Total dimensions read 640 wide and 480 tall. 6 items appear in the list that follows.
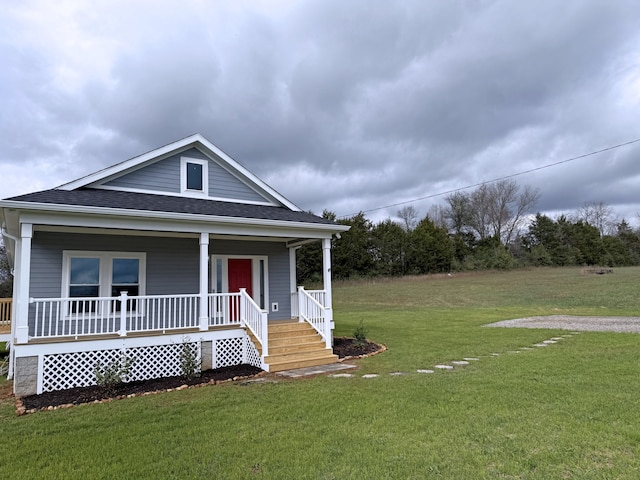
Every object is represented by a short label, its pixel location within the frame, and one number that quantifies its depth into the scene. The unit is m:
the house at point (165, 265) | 7.61
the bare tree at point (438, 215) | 54.94
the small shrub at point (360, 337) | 10.98
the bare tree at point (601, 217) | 58.72
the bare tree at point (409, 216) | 56.91
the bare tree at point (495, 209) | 52.91
